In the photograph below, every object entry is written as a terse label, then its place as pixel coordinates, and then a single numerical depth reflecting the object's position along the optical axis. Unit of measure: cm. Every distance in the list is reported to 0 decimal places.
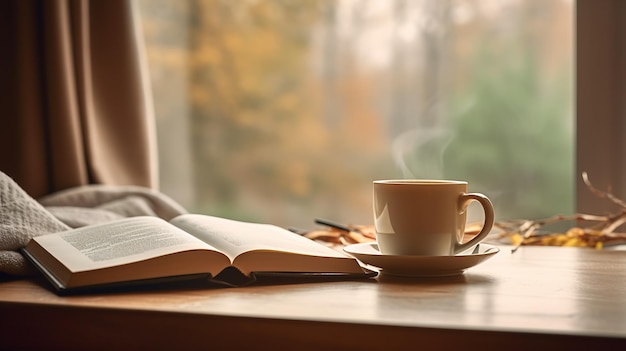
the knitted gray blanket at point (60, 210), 128
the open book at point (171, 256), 115
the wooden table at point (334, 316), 101
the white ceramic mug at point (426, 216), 123
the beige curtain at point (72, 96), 193
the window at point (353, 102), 197
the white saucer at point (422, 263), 120
